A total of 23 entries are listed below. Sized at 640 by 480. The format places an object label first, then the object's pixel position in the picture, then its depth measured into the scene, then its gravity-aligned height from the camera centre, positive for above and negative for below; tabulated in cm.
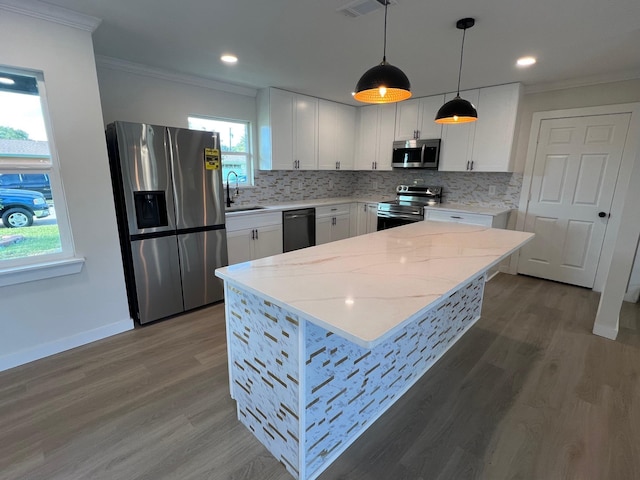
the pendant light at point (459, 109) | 209 +49
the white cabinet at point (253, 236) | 346 -69
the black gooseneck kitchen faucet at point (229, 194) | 385 -21
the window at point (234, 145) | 376 +42
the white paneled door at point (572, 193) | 331 -13
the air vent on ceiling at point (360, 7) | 182 +103
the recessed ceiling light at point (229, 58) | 273 +106
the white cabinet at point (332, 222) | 448 -66
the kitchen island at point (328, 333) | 115 -67
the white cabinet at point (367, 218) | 479 -61
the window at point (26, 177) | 201 -2
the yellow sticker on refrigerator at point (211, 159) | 287 +17
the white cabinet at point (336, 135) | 444 +65
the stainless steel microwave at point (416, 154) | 409 +35
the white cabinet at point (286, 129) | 385 +63
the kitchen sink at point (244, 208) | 372 -39
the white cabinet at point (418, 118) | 404 +83
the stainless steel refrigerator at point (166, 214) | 250 -33
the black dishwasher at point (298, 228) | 404 -68
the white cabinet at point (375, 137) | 455 +65
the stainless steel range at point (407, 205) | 422 -36
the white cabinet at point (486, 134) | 351 +55
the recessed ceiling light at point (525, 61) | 271 +106
